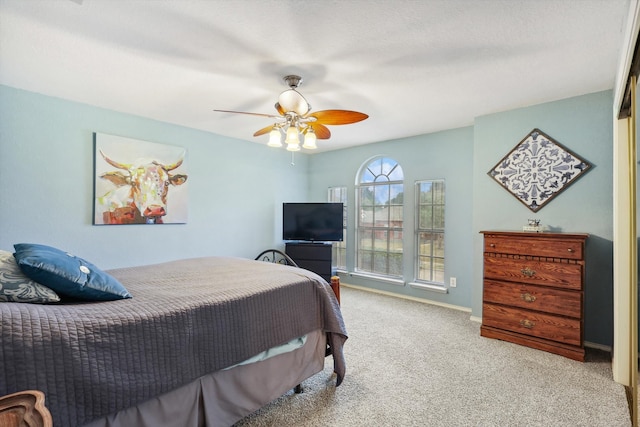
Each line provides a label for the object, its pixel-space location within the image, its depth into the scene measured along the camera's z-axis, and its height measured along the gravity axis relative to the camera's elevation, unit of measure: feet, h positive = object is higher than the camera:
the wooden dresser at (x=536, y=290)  8.45 -2.23
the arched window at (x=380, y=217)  15.31 -0.15
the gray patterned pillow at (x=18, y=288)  4.21 -1.08
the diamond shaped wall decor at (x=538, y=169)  9.50 +1.51
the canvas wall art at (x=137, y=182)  10.61 +1.16
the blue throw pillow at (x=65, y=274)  4.39 -0.96
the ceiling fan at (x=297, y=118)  7.86 +2.62
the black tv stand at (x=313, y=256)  15.07 -2.10
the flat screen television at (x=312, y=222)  15.48 -0.41
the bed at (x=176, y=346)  3.67 -2.04
